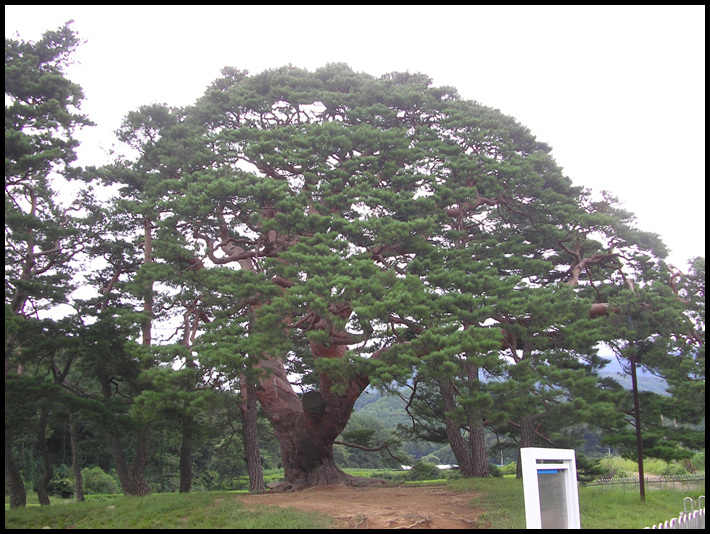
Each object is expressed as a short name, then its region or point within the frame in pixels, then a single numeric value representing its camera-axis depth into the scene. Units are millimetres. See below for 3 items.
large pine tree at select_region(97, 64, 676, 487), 9641
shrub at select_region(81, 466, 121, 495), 21828
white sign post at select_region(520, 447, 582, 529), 5750
